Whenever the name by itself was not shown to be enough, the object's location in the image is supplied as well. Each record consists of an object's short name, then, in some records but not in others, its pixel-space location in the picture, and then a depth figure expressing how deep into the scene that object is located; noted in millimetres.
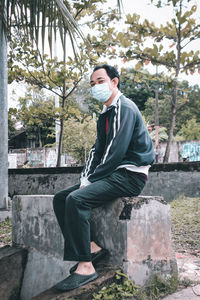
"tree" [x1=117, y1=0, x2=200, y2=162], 6727
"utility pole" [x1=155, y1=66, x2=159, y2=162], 19666
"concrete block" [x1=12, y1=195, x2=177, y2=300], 2377
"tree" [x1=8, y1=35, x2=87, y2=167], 7430
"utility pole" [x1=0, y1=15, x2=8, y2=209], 6168
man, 2277
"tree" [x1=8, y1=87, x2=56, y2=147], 7789
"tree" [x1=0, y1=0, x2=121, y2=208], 4914
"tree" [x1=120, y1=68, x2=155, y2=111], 35188
